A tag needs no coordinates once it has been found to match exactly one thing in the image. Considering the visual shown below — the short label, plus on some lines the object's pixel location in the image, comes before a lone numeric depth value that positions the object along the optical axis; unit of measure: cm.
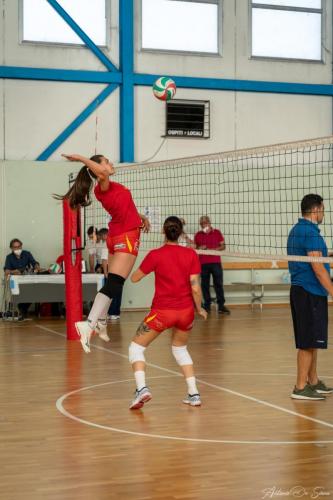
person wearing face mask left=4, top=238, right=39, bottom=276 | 1650
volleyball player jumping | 737
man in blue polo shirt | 720
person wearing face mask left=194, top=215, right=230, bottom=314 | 1709
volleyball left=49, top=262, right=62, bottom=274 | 1616
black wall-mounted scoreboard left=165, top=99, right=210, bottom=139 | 1842
